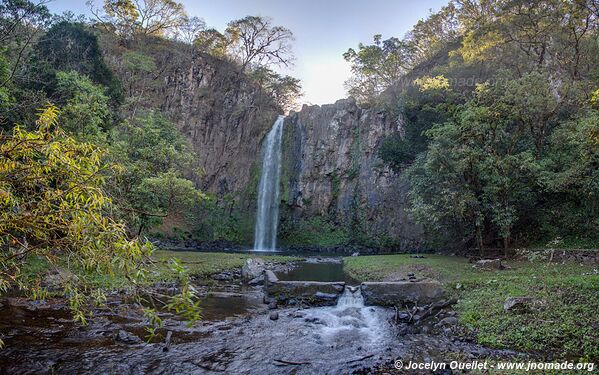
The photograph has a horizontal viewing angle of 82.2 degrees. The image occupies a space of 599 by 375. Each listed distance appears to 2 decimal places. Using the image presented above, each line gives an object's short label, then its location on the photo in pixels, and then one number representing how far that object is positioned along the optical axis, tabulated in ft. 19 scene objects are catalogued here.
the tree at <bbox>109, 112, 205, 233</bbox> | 46.93
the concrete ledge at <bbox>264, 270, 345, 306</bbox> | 34.91
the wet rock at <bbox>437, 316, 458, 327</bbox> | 25.81
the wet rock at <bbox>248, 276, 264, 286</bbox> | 43.73
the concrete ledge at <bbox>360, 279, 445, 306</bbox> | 32.01
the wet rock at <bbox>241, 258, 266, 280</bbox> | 46.60
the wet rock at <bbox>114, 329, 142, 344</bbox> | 22.33
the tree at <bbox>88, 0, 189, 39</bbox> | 107.04
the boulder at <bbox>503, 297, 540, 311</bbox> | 25.19
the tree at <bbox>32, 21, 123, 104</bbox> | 60.80
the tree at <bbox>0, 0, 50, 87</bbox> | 43.15
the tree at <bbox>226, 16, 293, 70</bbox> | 119.65
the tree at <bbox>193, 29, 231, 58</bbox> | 125.08
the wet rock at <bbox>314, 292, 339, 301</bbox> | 34.83
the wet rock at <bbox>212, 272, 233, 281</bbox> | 45.70
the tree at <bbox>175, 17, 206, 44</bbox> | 119.04
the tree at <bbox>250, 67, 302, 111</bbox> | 126.41
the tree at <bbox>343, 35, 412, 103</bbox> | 115.65
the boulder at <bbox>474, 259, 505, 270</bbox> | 42.86
